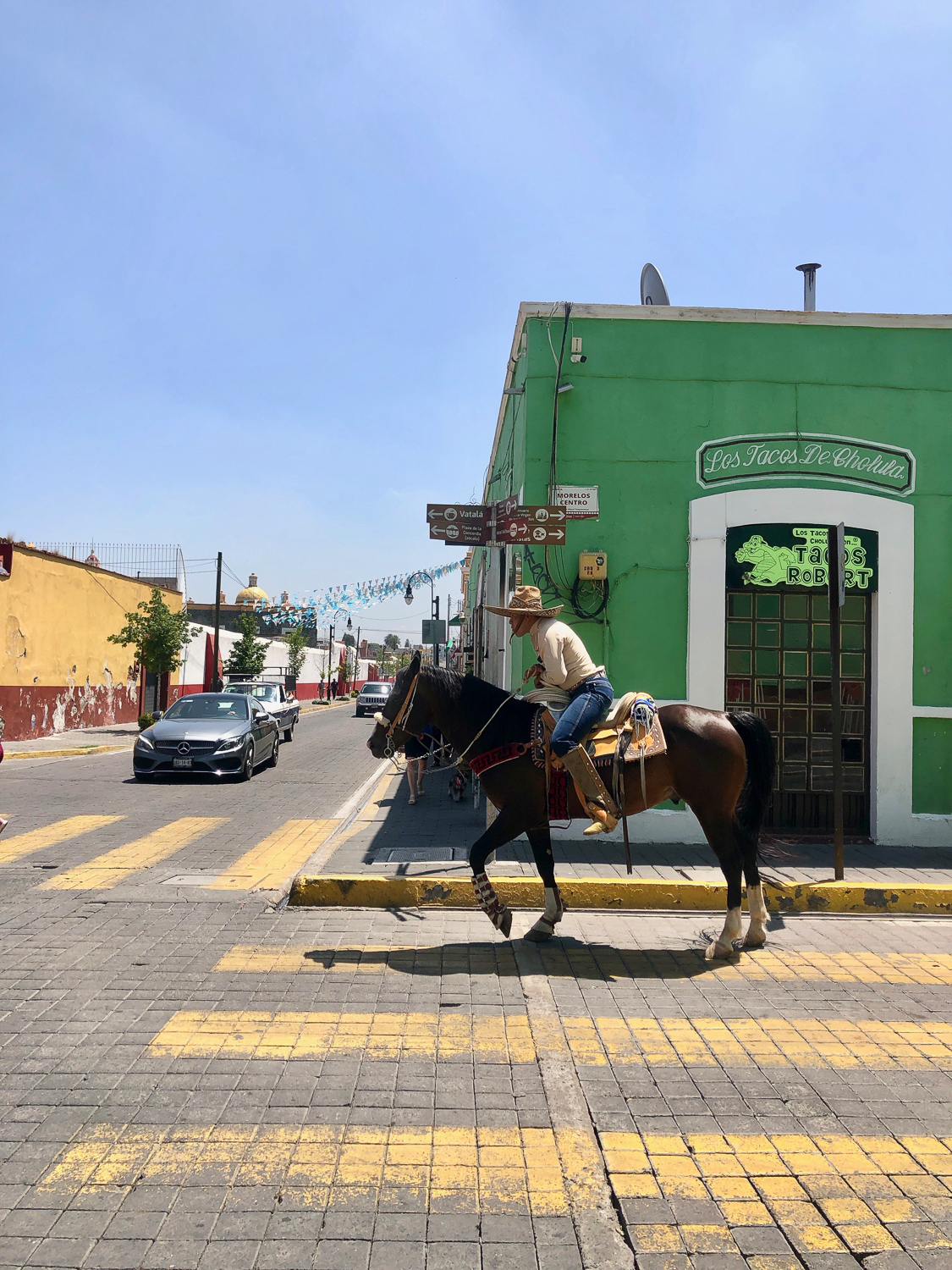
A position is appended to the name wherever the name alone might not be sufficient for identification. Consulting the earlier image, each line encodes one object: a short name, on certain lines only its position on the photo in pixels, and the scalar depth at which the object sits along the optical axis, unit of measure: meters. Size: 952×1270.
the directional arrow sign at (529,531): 8.62
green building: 9.69
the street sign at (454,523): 10.80
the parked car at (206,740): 14.70
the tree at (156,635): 26.91
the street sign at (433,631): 23.45
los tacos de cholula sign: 9.87
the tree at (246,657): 43.22
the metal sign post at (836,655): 7.61
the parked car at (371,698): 42.28
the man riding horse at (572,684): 5.85
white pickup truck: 24.23
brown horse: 6.13
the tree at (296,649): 57.12
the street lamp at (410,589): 30.66
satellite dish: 12.21
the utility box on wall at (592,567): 9.61
